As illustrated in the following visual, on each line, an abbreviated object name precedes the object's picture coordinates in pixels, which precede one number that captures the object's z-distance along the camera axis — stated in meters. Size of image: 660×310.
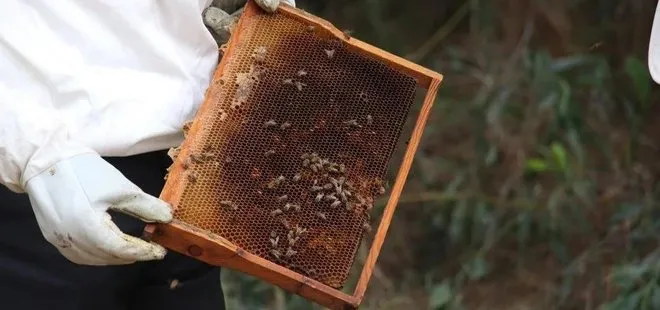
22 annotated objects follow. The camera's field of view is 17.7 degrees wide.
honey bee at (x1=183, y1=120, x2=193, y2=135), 2.90
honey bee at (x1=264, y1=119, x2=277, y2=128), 2.93
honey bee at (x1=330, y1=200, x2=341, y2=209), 2.89
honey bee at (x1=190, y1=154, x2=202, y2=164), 2.87
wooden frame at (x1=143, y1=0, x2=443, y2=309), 2.80
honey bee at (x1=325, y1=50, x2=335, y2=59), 3.03
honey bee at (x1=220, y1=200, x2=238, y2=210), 2.85
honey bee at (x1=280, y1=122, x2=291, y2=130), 2.94
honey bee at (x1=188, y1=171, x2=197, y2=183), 2.86
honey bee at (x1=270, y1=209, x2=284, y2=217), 2.86
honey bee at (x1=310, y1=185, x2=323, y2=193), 2.89
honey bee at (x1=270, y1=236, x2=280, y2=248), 2.84
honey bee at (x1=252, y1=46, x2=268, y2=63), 3.00
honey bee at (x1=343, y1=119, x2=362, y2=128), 2.96
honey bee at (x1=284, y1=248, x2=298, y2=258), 2.83
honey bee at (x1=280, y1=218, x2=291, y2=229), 2.86
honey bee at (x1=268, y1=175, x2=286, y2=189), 2.89
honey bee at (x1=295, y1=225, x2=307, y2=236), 2.86
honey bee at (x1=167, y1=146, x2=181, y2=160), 2.88
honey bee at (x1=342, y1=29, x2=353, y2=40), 3.07
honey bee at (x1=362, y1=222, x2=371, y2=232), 2.90
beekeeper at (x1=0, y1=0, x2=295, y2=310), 2.78
